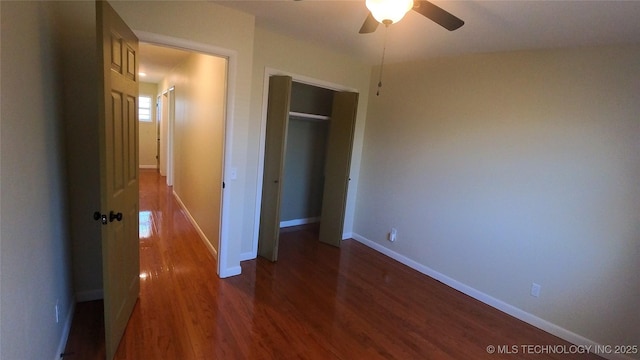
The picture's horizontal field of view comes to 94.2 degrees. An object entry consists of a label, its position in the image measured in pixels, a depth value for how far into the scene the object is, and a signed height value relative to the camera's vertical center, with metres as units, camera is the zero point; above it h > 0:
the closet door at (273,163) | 3.10 -0.27
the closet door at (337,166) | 3.71 -0.28
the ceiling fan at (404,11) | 1.47 +0.72
